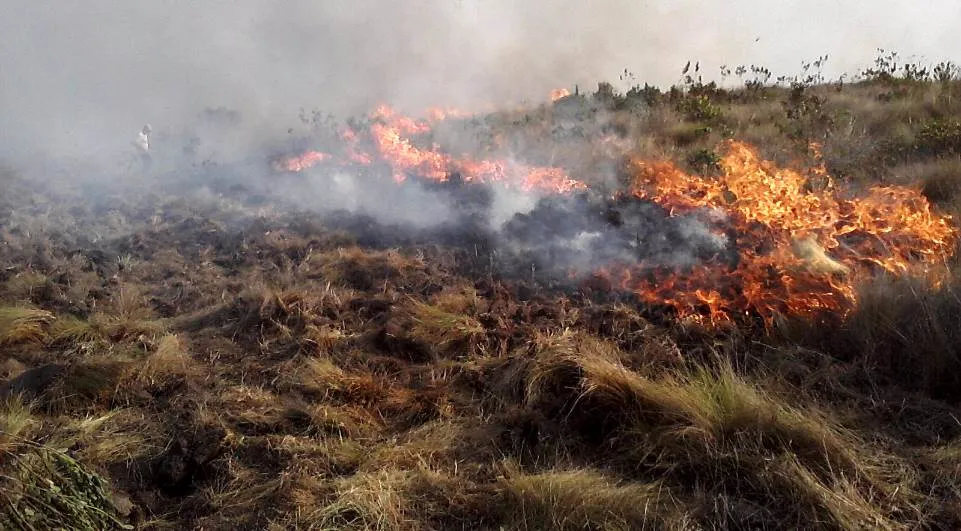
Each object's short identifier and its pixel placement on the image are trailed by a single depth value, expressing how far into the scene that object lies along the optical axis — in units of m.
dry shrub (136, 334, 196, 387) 4.36
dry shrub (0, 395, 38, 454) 3.43
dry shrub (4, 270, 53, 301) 6.13
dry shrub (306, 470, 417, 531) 2.84
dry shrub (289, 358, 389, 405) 4.10
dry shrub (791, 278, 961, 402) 3.57
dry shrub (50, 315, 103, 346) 5.16
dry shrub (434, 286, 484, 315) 5.31
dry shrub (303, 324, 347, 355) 4.78
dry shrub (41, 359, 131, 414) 4.07
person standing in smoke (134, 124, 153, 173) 12.92
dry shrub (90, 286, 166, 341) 5.23
